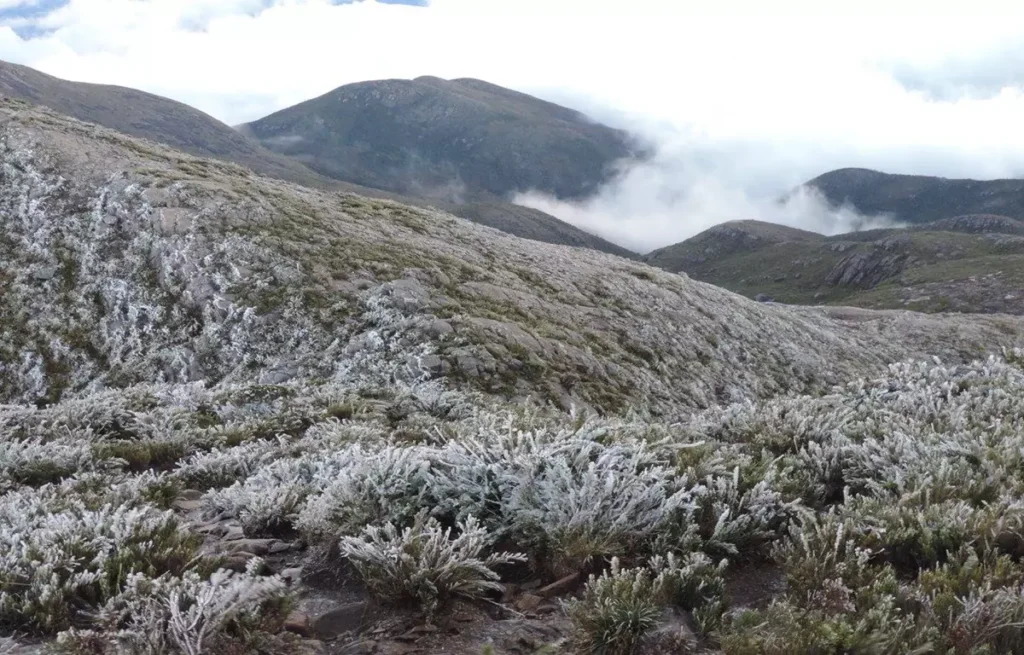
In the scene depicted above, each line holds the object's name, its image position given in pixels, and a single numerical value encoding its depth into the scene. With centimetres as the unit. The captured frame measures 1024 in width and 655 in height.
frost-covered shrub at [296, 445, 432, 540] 498
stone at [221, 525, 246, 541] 531
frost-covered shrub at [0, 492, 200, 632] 393
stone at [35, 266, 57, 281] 2036
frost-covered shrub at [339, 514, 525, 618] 411
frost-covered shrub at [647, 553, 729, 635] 390
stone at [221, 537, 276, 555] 505
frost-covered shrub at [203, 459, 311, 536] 548
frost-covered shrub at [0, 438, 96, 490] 734
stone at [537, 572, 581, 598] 440
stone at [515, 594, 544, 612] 427
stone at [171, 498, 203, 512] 629
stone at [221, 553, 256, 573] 463
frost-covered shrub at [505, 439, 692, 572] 459
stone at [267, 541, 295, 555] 512
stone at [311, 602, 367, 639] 402
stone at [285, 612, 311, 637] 399
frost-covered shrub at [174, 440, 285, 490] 727
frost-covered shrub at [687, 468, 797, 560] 474
